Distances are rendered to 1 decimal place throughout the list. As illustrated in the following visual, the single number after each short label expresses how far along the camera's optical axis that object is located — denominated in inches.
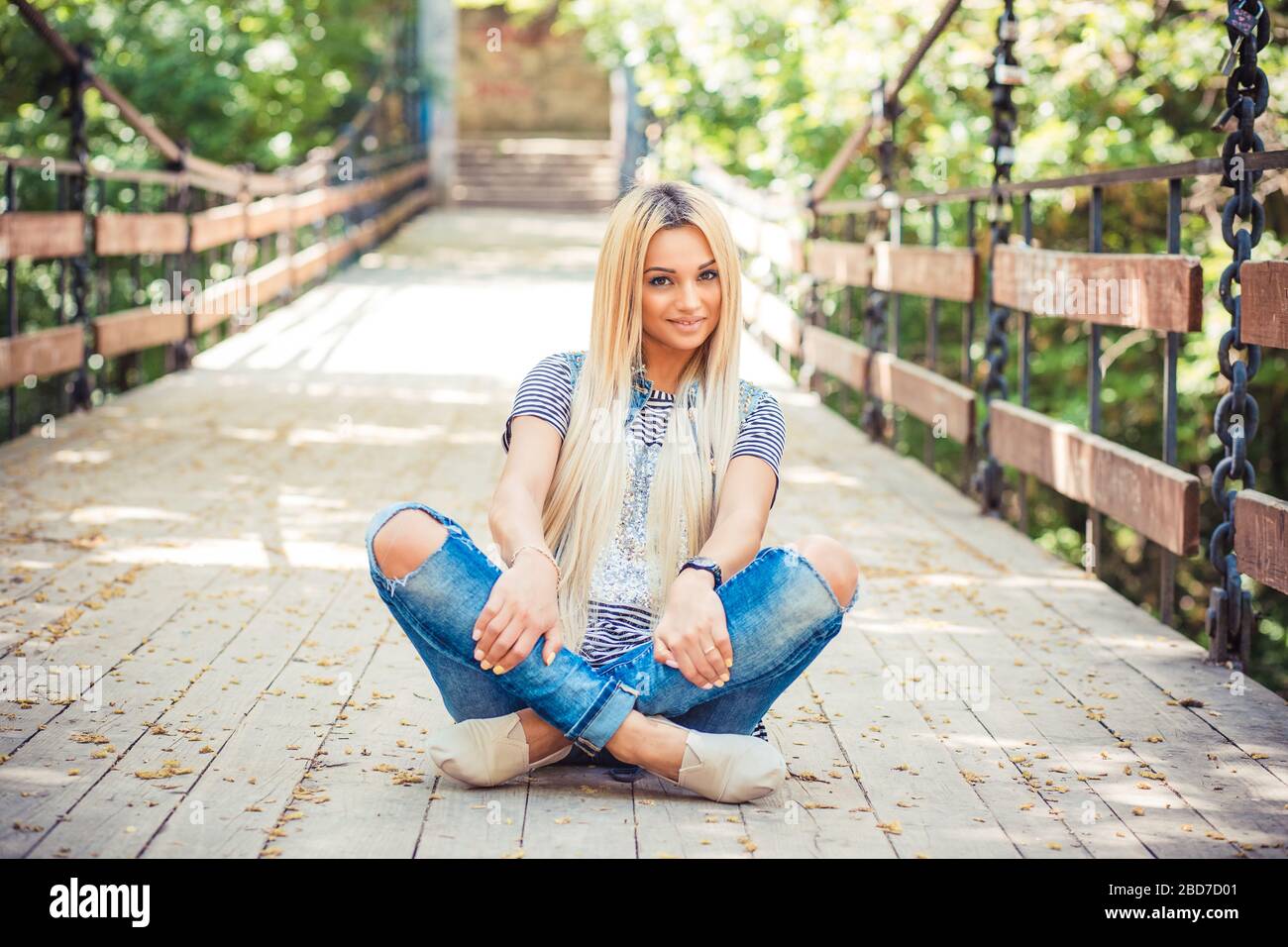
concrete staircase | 894.4
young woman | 102.7
